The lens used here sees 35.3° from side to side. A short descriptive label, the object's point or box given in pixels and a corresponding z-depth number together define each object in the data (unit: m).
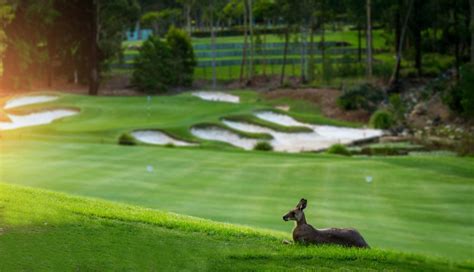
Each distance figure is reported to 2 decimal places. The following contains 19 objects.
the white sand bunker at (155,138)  36.53
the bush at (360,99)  51.97
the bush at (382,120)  46.44
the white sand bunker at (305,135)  39.22
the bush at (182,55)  69.62
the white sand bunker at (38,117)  42.50
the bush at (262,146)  33.91
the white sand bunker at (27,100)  48.00
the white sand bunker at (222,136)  39.31
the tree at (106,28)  61.56
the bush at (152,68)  66.06
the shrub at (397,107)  49.22
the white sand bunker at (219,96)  64.44
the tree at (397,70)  60.99
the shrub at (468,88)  42.00
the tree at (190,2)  73.54
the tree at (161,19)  113.31
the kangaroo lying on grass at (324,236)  10.05
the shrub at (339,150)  32.69
